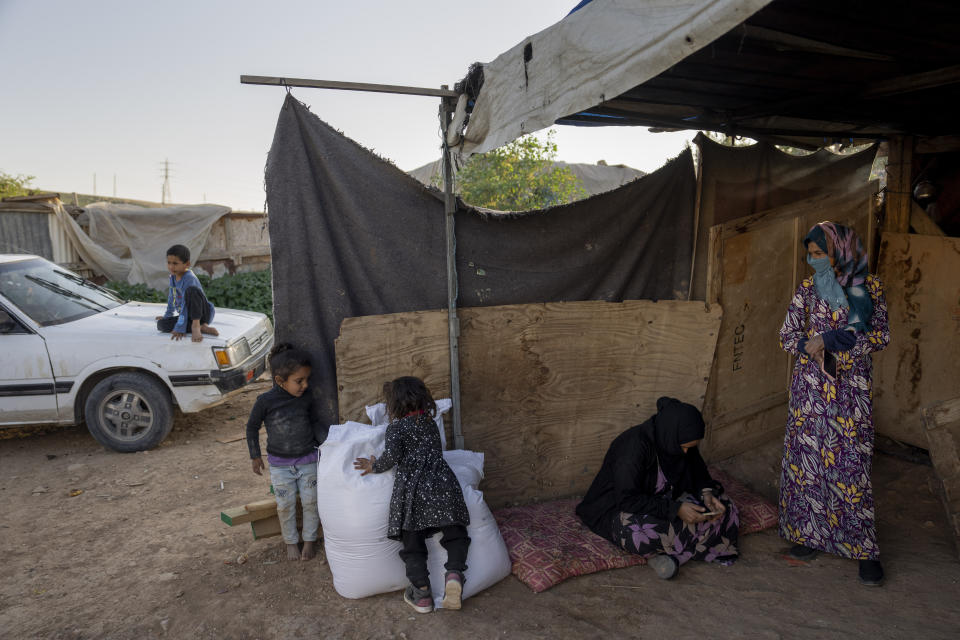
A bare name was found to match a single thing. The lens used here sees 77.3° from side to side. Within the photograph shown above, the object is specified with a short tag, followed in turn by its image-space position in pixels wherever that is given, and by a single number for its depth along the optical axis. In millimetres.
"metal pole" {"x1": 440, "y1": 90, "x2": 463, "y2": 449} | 3547
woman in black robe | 3420
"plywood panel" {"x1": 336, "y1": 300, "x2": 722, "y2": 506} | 3562
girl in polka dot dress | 2959
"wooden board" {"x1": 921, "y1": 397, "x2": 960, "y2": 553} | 3377
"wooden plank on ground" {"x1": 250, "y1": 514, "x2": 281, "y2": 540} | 3633
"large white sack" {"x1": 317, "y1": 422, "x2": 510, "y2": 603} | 3049
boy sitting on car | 5691
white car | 5492
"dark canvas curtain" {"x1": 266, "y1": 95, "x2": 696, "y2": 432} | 3371
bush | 11086
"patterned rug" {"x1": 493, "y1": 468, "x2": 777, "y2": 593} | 3307
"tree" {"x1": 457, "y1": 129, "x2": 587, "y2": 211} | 10961
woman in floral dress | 3285
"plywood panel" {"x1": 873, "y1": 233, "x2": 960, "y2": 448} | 4715
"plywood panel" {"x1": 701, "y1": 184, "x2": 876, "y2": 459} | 4332
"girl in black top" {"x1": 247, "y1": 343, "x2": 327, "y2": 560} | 3355
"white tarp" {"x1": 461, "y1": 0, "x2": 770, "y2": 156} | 2035
